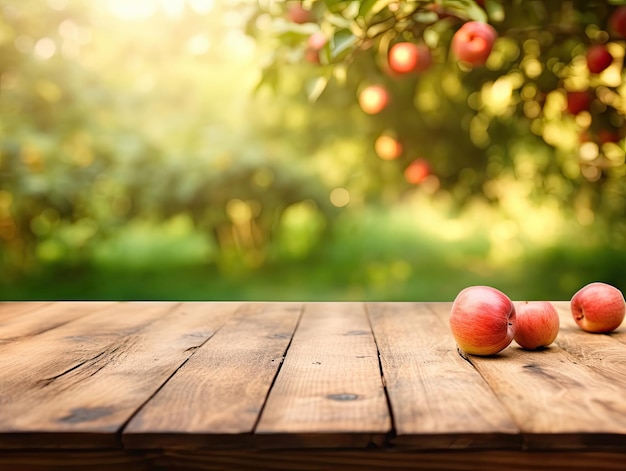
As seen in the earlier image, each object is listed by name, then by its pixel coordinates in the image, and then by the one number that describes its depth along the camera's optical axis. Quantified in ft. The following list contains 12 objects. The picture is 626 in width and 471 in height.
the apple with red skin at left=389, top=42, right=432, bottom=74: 6.98
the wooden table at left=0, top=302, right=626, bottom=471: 2.96
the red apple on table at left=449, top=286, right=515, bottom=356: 4.39
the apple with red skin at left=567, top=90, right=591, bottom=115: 8.55
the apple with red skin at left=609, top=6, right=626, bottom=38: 7.25
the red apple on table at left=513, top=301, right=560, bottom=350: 4.61
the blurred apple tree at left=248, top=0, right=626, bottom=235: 6.67
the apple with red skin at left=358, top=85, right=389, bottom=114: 8.20
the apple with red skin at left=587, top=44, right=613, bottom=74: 7.63
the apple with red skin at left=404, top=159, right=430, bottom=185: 9.81
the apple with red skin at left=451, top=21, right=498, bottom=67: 6.72
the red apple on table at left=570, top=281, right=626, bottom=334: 5.14
